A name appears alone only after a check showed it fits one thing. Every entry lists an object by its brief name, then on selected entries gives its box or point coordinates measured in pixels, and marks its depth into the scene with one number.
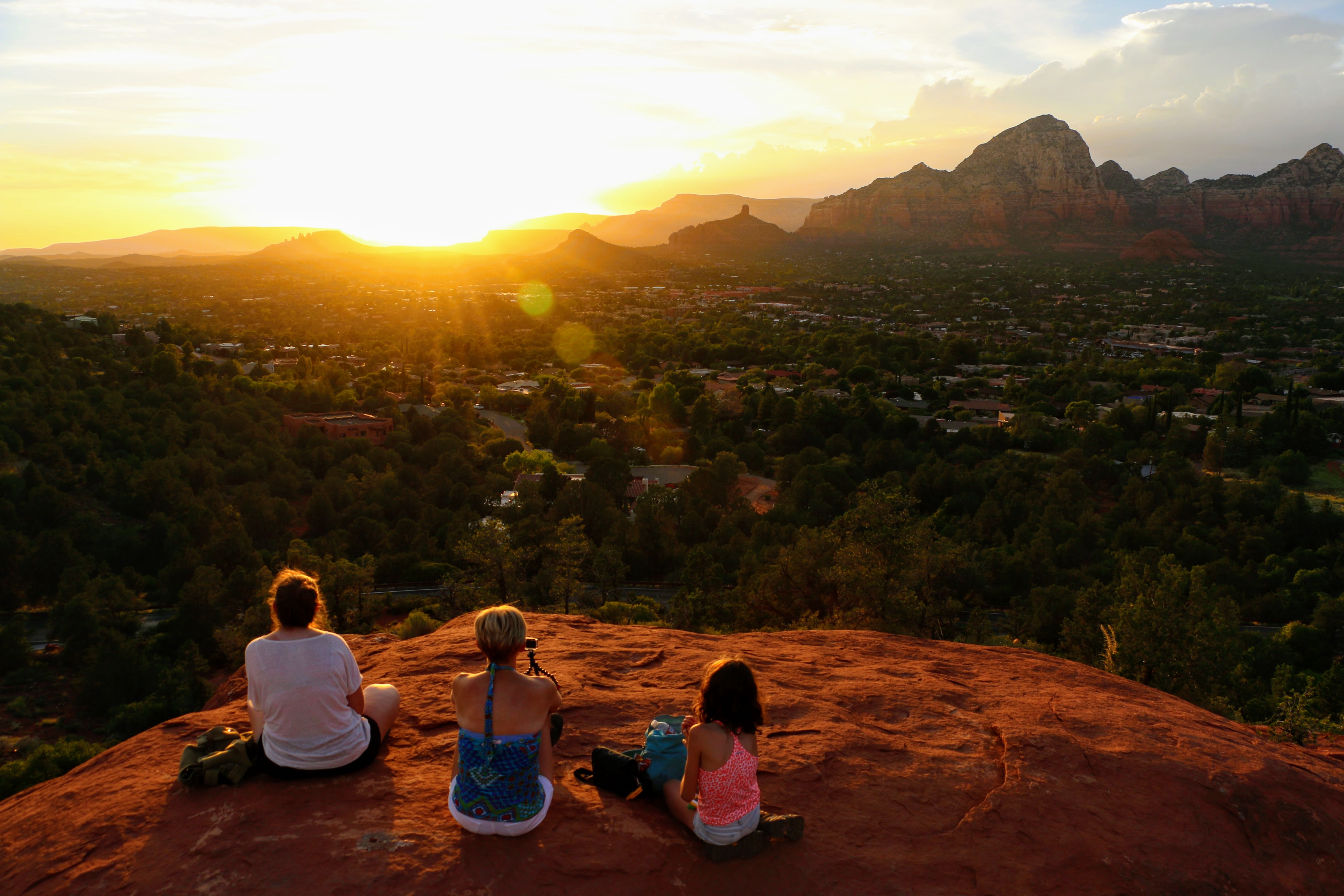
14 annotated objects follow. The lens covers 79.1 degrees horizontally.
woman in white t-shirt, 3.99
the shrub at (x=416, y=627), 11.19
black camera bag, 4.27
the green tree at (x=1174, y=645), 12.59
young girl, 3.73
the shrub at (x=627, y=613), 14.26
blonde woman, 3.73
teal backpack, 4.16
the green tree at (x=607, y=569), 23.16
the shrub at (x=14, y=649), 20.48
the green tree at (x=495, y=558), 19.58
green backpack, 4.12
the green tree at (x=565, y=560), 19.44
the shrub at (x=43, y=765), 12.95
